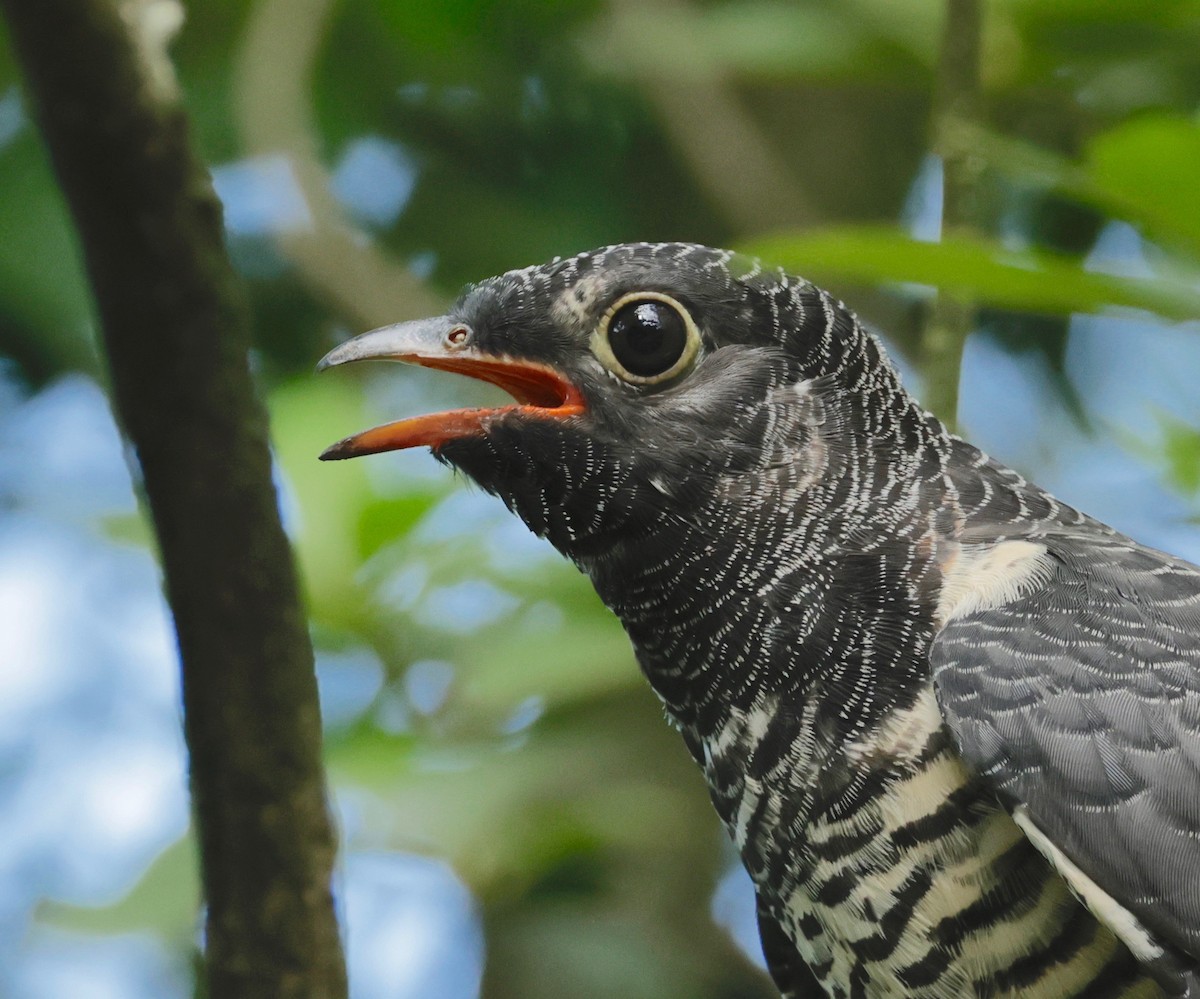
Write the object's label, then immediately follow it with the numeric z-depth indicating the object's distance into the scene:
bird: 4.29
